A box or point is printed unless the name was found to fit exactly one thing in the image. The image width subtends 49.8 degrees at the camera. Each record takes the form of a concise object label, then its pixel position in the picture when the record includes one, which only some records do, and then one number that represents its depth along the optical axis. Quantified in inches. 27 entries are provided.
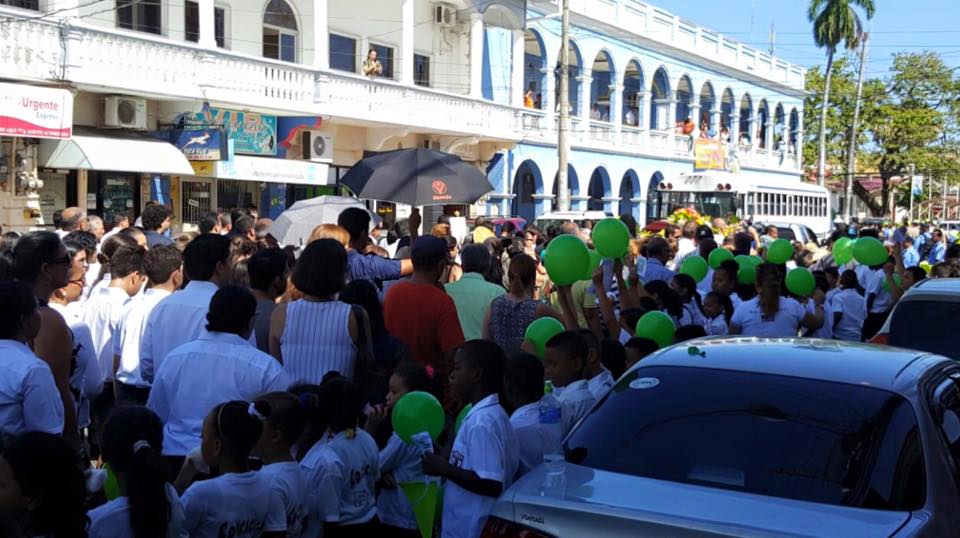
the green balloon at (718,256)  396.2
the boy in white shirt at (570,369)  203.2
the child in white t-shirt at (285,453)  164.6
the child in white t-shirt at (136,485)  140.5
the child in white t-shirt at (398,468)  188.2
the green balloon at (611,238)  311.0
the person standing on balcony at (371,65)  918.4
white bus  1197.7
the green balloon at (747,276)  366.6
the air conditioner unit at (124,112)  711.1
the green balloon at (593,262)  296.0
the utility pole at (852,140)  2078.0
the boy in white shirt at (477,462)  166.7
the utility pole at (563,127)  1005.8
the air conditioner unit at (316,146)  867.4
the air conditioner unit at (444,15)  1069.8
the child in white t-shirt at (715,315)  343.0
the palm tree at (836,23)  2065.7
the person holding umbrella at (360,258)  290.4
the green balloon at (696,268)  377.1
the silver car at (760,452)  139.1
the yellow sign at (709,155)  1514.5
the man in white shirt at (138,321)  228.7
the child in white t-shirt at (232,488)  153.9
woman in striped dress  212.7
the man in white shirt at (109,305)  250.1
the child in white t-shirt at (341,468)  175.8
